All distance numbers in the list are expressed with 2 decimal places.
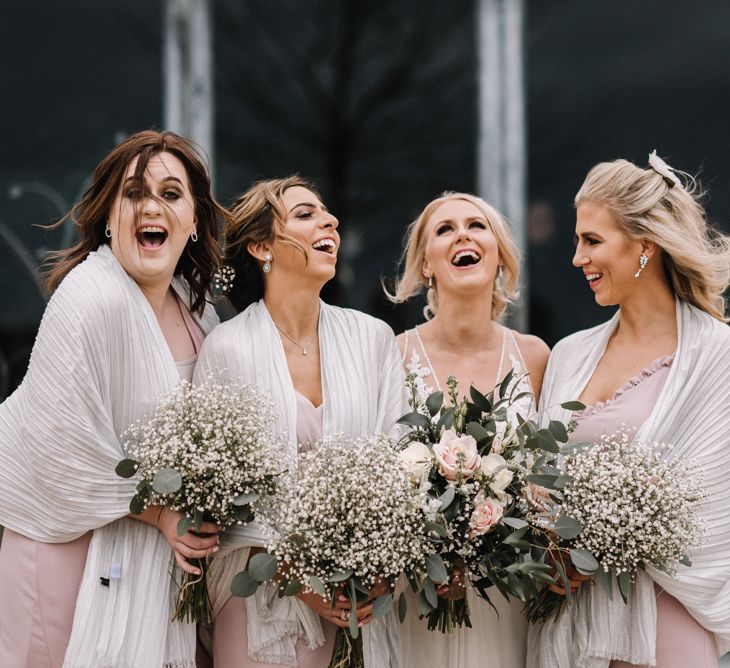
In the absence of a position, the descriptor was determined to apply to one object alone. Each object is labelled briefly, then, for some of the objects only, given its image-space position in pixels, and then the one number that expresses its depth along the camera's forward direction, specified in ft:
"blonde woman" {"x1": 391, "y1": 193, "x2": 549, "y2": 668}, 12.56
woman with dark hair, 9.78
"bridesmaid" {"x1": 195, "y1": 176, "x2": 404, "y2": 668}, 10.23
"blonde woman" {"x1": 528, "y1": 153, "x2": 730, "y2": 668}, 10.59
